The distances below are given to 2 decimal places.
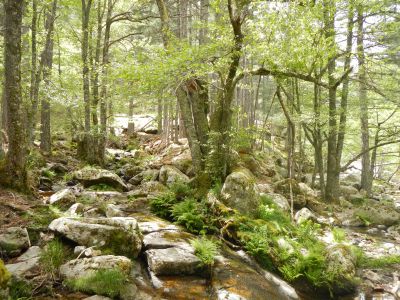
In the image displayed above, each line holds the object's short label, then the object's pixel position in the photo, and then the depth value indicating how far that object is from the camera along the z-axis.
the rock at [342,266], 6.74
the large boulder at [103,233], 5.55
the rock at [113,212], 7.70
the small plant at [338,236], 9.09
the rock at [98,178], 10.82
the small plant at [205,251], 6.03
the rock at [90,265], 4.69
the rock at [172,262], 5.62
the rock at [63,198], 7.75
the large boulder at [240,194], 8.80
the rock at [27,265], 4.51
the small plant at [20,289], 3.99
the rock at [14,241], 5.04
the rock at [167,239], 6.34
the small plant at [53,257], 4.73
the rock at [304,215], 10.93
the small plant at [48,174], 10.90
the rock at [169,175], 12.00
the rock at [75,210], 6.98
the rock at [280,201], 10.61
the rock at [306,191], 14.46
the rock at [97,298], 4.33
